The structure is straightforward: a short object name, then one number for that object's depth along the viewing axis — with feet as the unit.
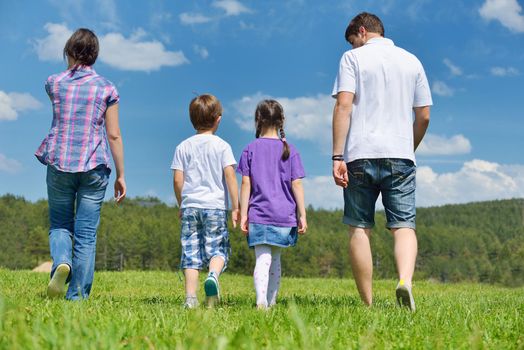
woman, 19.90
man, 18.22
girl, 19.35
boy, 20.58
